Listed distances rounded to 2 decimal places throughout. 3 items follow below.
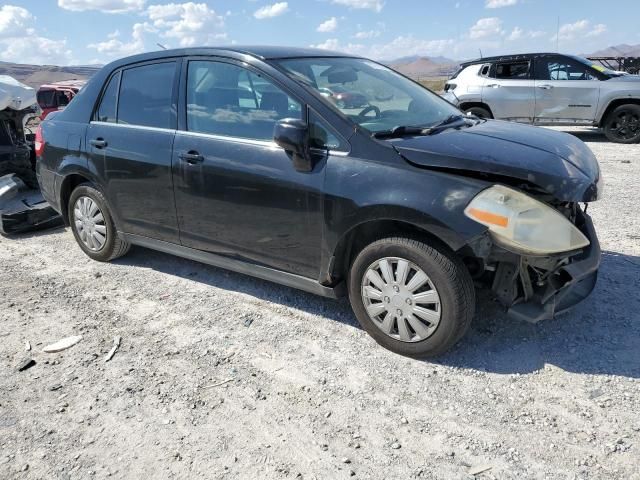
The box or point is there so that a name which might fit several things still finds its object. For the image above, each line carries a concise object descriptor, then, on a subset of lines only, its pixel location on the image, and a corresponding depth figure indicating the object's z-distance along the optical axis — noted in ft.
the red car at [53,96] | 49.75
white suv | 34.12
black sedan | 9.27
